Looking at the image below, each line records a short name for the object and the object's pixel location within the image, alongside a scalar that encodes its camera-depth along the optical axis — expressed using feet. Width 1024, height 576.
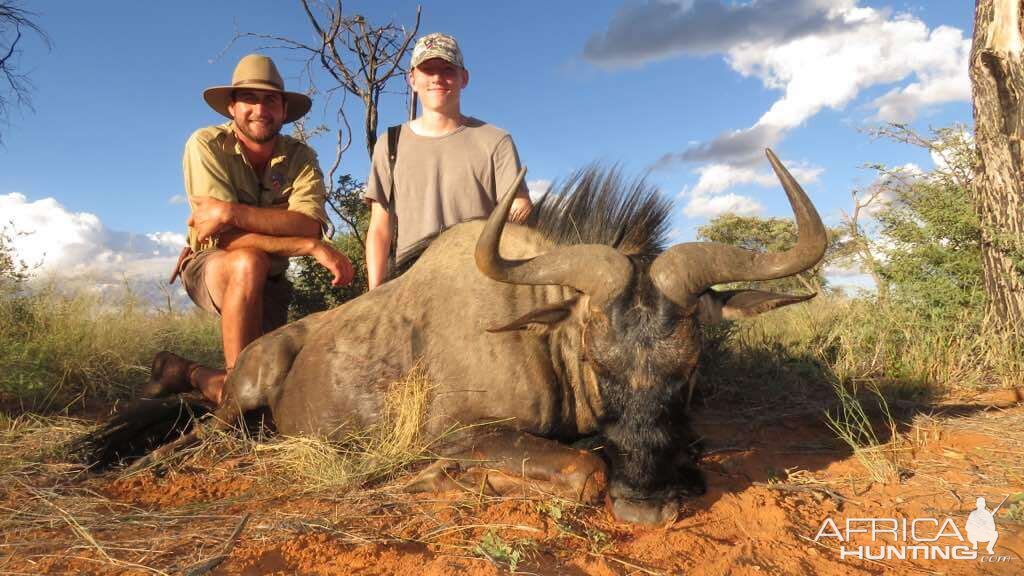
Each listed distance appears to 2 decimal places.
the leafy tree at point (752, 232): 53.10
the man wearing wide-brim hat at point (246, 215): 14.32
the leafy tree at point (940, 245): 17.94
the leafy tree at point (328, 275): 26.27
